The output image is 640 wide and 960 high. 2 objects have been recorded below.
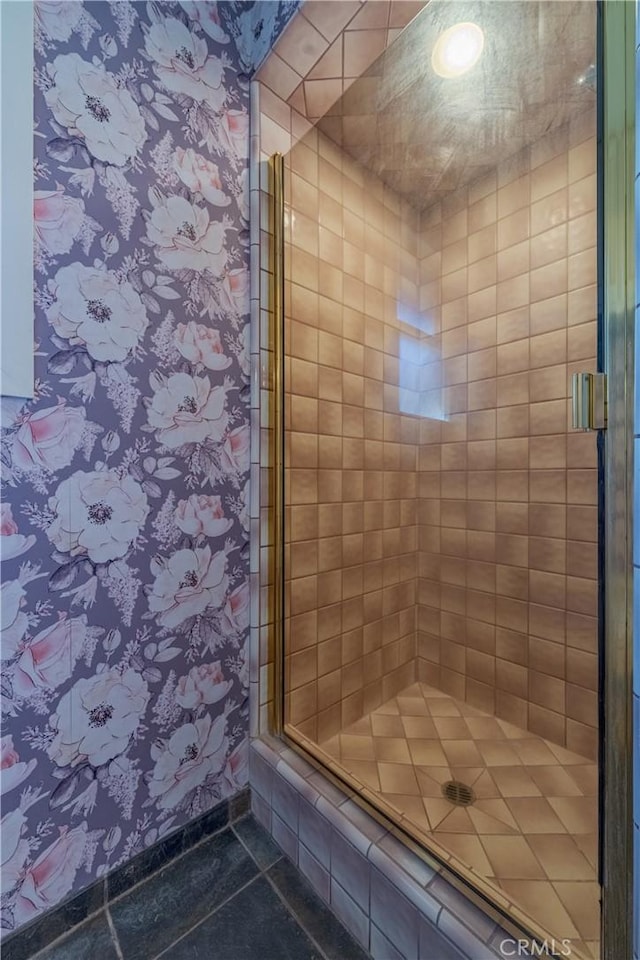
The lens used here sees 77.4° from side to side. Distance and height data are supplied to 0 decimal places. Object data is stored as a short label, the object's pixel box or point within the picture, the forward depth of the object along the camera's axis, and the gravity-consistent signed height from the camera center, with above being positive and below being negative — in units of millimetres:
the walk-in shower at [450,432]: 1107 +164
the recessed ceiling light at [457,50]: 1101 +1229
